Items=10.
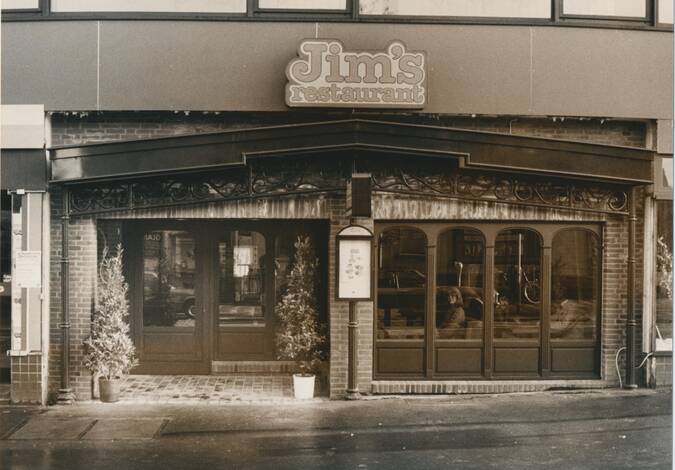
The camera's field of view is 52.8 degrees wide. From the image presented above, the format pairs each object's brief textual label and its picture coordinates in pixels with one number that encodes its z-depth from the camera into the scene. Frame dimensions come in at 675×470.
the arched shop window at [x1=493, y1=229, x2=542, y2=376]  10.14
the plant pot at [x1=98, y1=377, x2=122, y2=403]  9.49
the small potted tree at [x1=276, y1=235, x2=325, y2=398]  9.72
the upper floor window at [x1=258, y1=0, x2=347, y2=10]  9.70
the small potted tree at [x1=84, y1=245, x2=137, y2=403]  9.47
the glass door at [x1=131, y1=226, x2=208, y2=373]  11.09
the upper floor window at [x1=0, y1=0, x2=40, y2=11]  9.58
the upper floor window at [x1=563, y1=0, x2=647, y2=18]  9.96
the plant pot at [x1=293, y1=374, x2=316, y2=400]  9.73
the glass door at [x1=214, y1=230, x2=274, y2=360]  11.24
